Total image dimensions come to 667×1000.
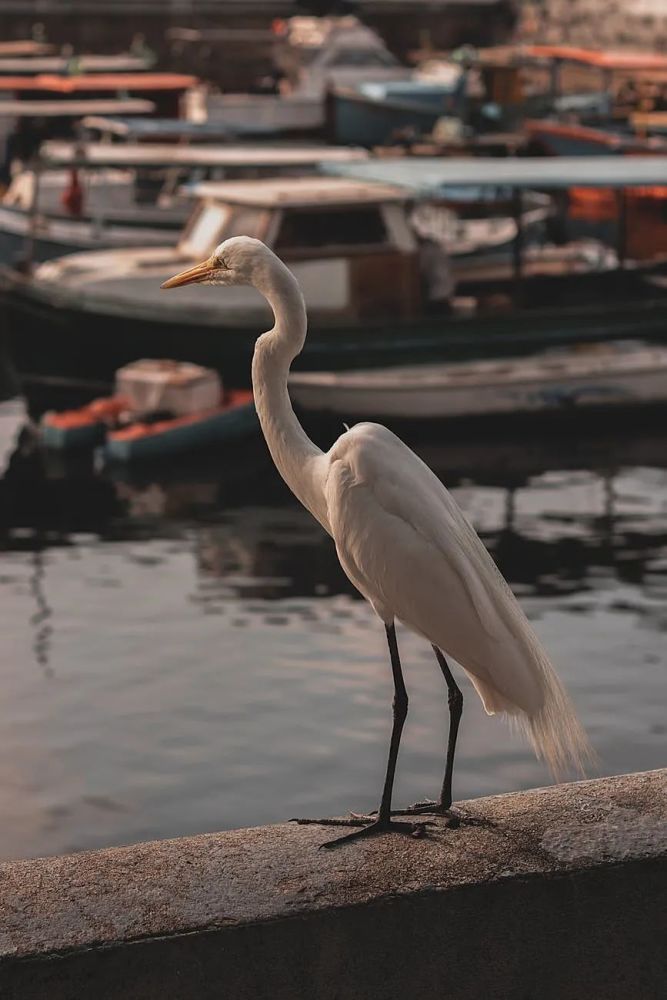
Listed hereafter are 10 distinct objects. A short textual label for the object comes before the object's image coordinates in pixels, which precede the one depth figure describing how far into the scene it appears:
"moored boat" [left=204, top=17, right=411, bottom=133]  39.69
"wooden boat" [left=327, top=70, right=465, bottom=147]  33.94
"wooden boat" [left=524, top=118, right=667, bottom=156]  27.43
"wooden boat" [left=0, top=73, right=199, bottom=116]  32.12
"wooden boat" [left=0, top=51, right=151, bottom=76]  37.59
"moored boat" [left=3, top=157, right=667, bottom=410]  16.80
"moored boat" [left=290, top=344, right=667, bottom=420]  16.73
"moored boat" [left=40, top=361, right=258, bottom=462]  16.22
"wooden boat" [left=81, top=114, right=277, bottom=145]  26.70
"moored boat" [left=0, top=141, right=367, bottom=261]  21.36
